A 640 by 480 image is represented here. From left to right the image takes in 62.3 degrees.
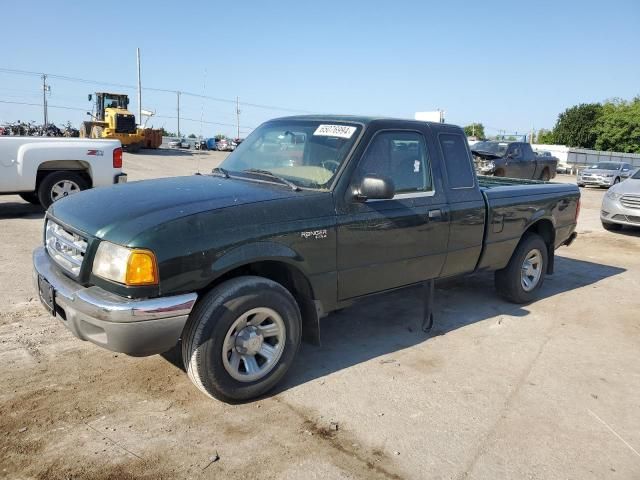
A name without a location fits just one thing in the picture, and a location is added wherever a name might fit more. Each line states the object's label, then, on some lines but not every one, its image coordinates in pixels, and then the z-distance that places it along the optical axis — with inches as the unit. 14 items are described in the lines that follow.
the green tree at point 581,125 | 2871.6
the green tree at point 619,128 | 2642.7
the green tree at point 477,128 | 3228.3
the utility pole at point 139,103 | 1111.2
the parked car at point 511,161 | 724.0
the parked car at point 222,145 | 1764.0
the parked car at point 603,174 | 949.2
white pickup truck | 348.2
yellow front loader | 1177.4
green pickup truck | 120.3
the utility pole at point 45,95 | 2544.3
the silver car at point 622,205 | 434.6
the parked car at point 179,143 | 1610.9
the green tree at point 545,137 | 3153.5
